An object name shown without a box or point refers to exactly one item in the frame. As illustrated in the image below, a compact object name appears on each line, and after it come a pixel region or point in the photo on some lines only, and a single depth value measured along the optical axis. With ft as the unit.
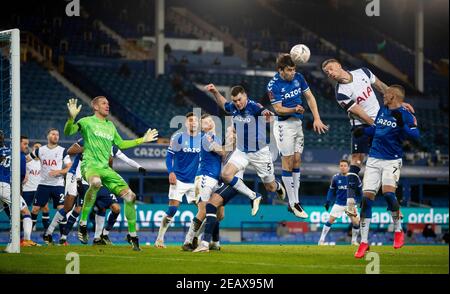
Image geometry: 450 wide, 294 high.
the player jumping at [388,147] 47.06
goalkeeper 50.72
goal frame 49.75
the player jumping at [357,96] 52.01
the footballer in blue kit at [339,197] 74.43
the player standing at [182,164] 58.85
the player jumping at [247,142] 52.38
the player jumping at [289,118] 54.03
